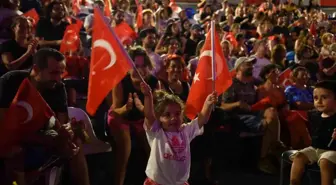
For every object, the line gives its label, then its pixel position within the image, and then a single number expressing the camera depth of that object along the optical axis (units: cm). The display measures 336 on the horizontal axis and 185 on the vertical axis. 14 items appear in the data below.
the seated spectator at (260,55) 845
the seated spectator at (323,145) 448
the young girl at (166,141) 406
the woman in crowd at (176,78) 573
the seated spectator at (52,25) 768
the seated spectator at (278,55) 851
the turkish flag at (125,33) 860
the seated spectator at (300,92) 695
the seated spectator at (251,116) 649
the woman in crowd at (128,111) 509
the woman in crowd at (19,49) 559
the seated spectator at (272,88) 663
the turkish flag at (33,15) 822
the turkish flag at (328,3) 2286
